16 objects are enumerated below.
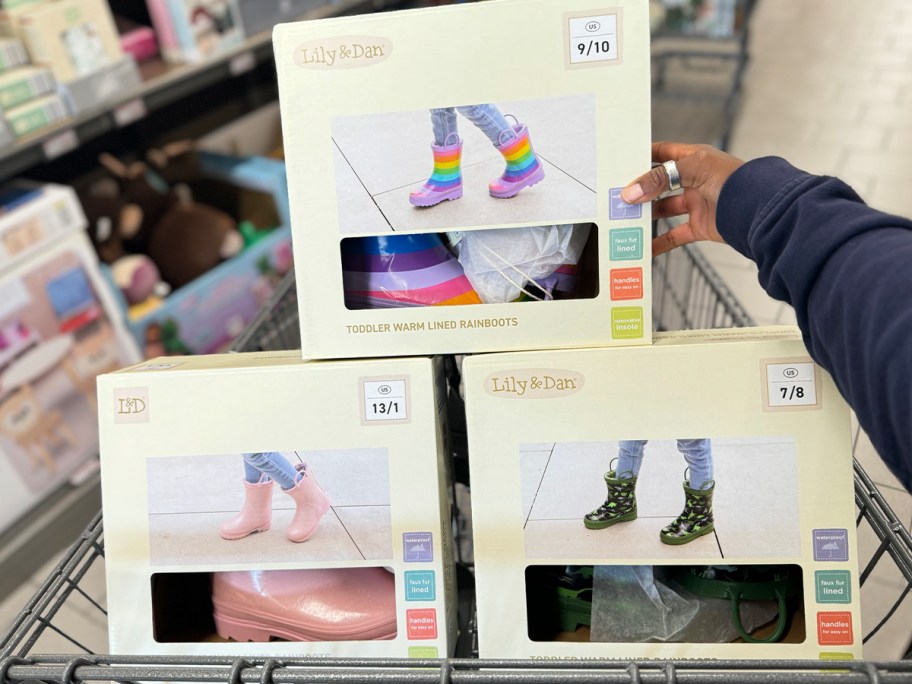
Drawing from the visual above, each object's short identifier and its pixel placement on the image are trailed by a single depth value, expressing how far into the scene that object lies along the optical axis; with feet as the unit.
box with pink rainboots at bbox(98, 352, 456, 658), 2.53
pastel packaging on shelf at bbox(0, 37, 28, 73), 5.99
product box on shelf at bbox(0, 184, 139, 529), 6.04
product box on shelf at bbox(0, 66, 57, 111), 5.88
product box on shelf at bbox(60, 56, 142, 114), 6.22
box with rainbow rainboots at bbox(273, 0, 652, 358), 2.34
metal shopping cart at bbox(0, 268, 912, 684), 1.99
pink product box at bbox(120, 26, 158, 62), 7.12
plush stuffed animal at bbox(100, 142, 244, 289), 7.63
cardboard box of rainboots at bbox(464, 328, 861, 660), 2.40
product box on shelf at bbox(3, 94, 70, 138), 5.90
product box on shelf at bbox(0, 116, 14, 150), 5.81
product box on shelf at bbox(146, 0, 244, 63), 6.97
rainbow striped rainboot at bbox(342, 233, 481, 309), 2.60
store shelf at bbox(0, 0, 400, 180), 6.06
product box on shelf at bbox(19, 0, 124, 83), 5.98
